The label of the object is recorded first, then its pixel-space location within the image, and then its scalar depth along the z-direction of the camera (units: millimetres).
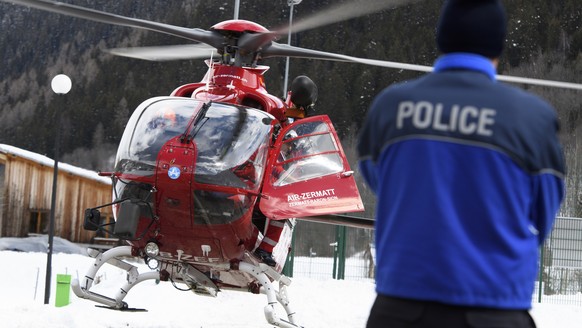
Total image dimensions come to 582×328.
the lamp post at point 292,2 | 28359
